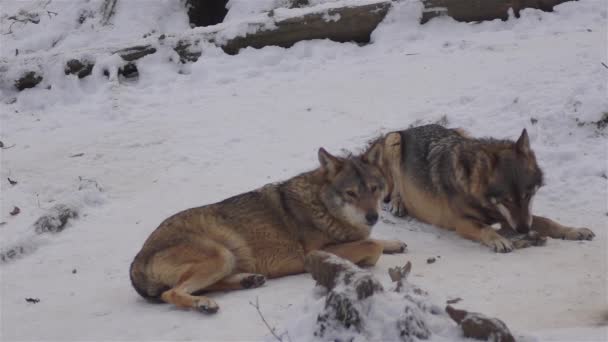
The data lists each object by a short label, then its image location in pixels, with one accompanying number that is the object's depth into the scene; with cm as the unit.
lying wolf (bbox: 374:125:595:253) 1349
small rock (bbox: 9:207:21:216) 1689
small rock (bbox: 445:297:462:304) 1000
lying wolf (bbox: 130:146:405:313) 1196
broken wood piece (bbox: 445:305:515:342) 753
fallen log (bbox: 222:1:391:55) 2394
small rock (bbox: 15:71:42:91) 2408
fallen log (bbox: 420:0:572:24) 2355
